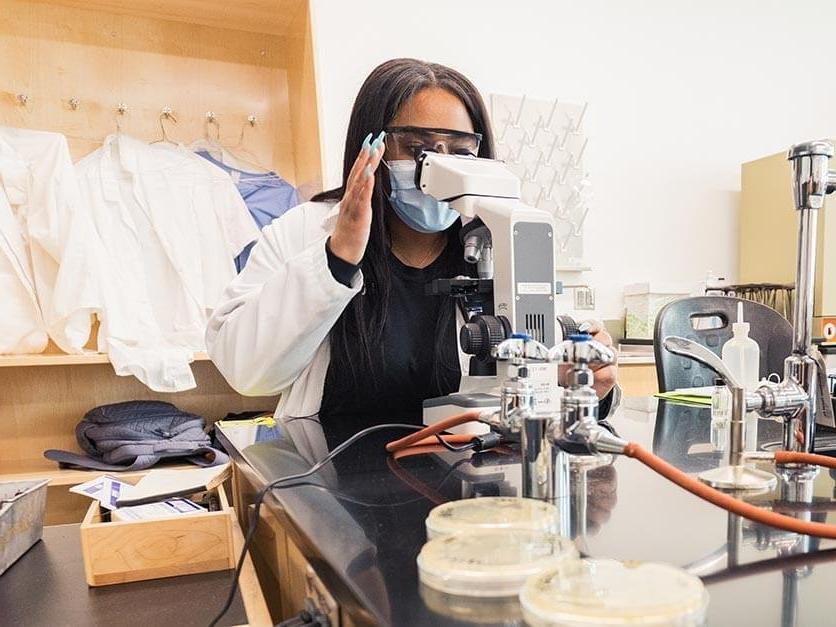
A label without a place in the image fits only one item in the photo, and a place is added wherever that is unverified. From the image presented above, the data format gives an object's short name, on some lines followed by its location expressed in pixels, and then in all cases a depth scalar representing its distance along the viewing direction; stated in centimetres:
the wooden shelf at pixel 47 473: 144
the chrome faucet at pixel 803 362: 56
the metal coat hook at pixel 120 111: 178
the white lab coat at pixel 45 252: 148
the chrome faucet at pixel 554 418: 40
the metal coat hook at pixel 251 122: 192
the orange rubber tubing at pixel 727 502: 38
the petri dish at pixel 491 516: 37
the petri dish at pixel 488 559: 30
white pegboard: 239
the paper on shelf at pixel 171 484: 82
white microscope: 69
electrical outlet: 253
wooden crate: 65
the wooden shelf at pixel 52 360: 143
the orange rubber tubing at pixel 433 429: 65
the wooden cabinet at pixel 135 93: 164
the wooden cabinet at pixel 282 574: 39
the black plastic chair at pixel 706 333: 134
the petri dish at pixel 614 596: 25
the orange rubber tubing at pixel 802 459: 53
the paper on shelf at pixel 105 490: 80
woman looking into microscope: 88
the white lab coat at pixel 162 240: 158
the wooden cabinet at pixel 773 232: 245
